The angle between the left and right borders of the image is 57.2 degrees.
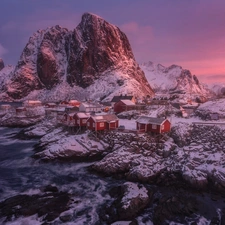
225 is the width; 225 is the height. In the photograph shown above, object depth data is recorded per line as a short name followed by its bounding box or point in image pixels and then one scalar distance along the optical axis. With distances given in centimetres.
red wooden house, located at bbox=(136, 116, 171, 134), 3801
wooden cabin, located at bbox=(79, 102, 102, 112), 6844
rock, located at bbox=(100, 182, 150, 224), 1923
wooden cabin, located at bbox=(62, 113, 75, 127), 4556
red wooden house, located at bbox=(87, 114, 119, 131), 4026
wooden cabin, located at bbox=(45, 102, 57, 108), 9931
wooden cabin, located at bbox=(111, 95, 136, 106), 8656
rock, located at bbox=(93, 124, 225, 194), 2683
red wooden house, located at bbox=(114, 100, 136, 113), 6481
